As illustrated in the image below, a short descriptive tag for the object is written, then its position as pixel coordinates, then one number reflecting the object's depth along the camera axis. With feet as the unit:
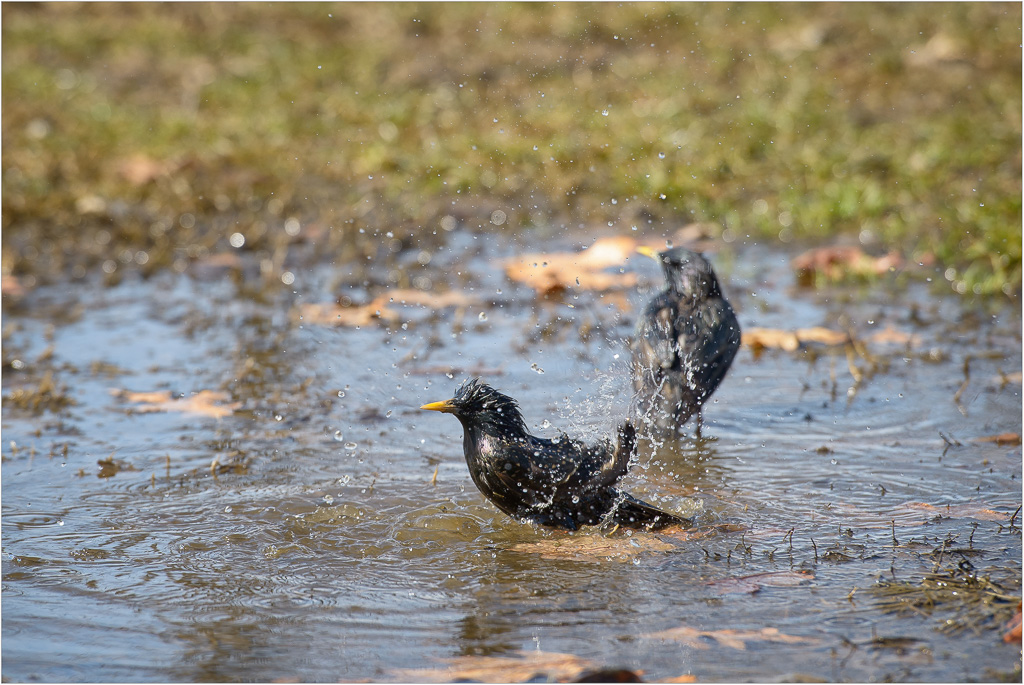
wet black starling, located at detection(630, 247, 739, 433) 36.14
